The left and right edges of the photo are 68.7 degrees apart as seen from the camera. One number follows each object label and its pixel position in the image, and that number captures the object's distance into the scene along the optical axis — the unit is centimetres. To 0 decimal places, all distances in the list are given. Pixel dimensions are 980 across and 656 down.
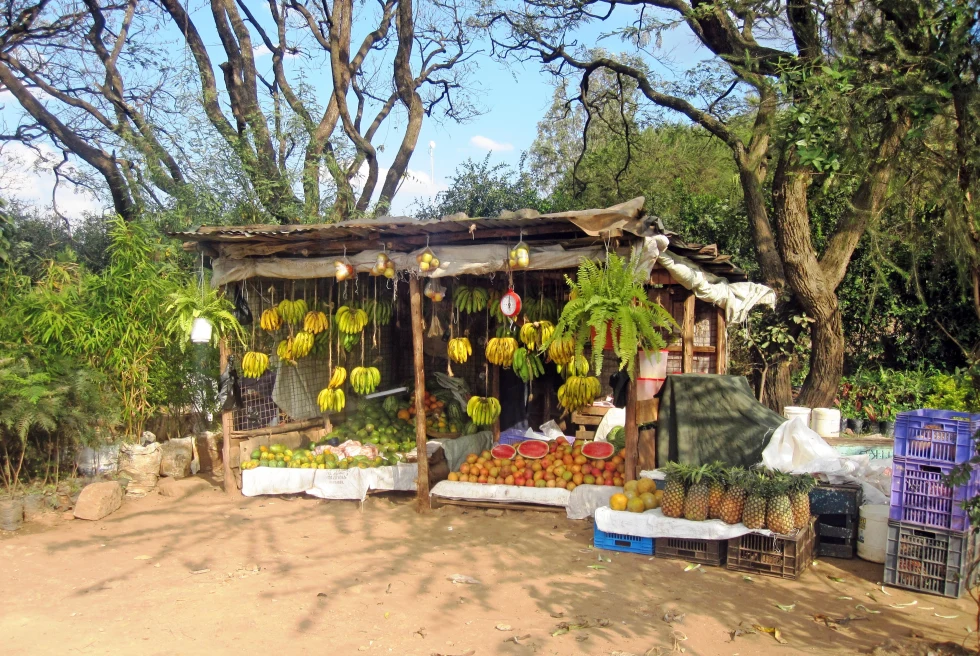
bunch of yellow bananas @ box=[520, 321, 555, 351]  705
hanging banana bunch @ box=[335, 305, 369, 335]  794
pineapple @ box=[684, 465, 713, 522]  564
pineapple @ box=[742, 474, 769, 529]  536
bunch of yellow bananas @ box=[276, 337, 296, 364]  818
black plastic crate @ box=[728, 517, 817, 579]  532
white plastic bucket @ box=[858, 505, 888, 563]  561
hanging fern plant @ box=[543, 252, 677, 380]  573
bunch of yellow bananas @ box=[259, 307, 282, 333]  809
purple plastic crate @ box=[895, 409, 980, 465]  482
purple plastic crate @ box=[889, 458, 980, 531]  493
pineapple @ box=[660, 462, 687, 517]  576
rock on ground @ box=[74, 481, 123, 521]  718
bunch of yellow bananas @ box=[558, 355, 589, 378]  647
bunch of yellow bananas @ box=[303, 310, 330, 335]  806
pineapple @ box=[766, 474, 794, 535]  526
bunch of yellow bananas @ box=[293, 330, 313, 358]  807
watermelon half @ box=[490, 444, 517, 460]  759
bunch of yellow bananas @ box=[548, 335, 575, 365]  643
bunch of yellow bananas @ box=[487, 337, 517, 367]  723
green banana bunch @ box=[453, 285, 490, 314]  773
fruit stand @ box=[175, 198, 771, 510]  641
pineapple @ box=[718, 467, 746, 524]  552
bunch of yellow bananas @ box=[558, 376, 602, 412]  686
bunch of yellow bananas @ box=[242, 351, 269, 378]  799
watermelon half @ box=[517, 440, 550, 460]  744
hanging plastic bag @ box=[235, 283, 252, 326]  841
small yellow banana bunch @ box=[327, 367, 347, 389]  807
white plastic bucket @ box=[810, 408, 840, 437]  900
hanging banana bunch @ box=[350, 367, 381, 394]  800
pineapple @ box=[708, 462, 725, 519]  562
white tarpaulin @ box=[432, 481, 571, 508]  693
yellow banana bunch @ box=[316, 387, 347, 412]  819
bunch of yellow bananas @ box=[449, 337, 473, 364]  742
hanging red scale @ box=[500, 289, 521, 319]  688
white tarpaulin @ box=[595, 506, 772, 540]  552
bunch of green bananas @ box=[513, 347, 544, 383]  709
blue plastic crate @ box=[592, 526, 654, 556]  591
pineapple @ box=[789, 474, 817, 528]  538
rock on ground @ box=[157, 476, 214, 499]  802
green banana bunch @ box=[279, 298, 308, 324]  808
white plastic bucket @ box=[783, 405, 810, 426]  823
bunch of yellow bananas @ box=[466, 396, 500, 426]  779
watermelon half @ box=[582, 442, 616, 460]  708
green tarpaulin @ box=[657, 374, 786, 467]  618
